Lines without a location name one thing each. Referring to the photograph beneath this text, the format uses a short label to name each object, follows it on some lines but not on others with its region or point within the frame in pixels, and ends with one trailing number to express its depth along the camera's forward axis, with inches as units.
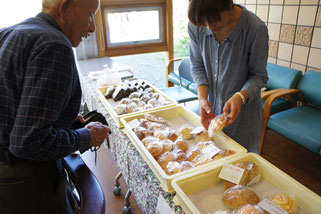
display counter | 40.5
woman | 45.2
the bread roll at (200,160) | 42.0
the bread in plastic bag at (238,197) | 34.0
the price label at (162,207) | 36.1
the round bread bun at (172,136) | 52.4
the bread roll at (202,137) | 50.3
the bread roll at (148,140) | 48.8
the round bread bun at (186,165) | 40.8
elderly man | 29.4
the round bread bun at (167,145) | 47.6
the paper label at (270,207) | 31.5
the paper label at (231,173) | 37.0
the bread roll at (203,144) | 47.7
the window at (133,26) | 133.0
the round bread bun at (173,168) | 39.9
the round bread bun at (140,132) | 52.4
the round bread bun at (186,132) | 53.0
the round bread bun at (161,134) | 51.6
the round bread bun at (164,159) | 43.1
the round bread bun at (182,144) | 48.8
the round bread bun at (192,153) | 45.1
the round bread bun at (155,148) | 45.7
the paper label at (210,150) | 44.0
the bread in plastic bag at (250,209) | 31.3
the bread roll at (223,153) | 43.3
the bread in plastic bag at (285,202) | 32.3
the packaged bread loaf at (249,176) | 37.5
